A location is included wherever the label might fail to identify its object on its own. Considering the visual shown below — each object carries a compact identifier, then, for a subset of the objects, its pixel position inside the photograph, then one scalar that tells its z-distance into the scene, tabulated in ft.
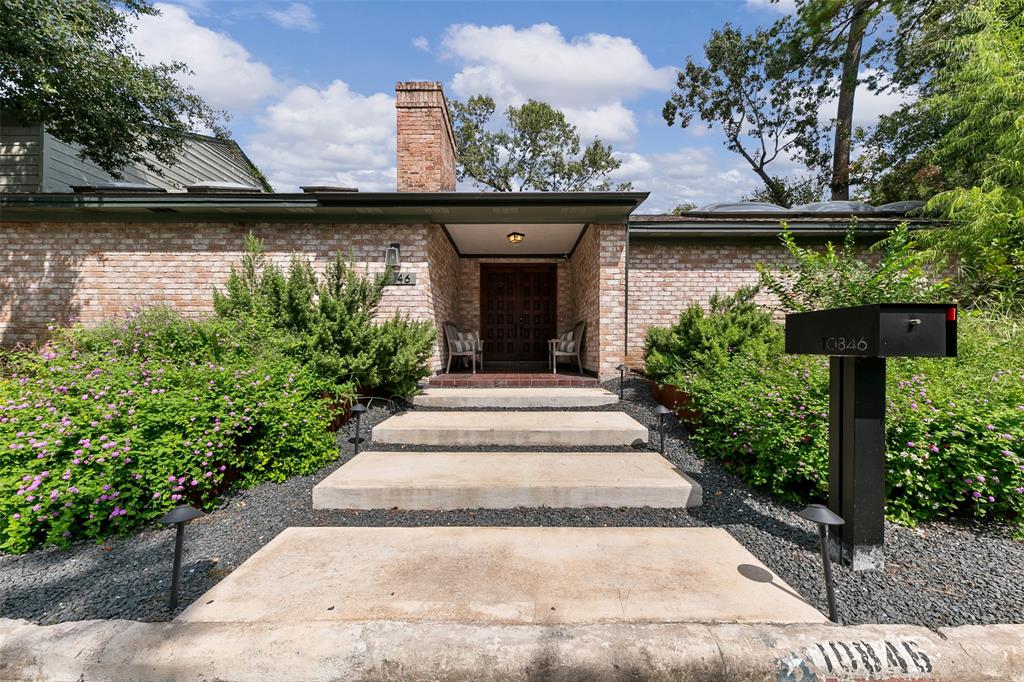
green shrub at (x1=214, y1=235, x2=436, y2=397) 14.42
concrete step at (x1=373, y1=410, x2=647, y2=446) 12.25
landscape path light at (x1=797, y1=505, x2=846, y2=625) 5.39
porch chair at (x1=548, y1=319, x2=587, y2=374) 22.65
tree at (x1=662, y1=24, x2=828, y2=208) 49.06
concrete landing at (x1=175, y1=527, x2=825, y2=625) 5.48
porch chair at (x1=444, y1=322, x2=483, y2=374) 22.50
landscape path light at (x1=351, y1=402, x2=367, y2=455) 11.78
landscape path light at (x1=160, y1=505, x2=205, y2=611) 5.57
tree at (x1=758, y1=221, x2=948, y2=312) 13.70
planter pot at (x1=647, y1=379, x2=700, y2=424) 12.72
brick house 19.07
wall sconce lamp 19.60
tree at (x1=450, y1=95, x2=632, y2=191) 63.72
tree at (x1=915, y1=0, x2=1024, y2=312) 16.34
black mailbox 5.71
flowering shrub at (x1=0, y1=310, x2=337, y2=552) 7.36
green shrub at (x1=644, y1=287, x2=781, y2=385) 15.11
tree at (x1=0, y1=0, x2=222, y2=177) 20.42
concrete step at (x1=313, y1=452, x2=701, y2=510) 8.79
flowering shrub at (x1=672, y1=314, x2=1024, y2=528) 7.76
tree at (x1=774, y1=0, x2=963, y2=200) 35.86
